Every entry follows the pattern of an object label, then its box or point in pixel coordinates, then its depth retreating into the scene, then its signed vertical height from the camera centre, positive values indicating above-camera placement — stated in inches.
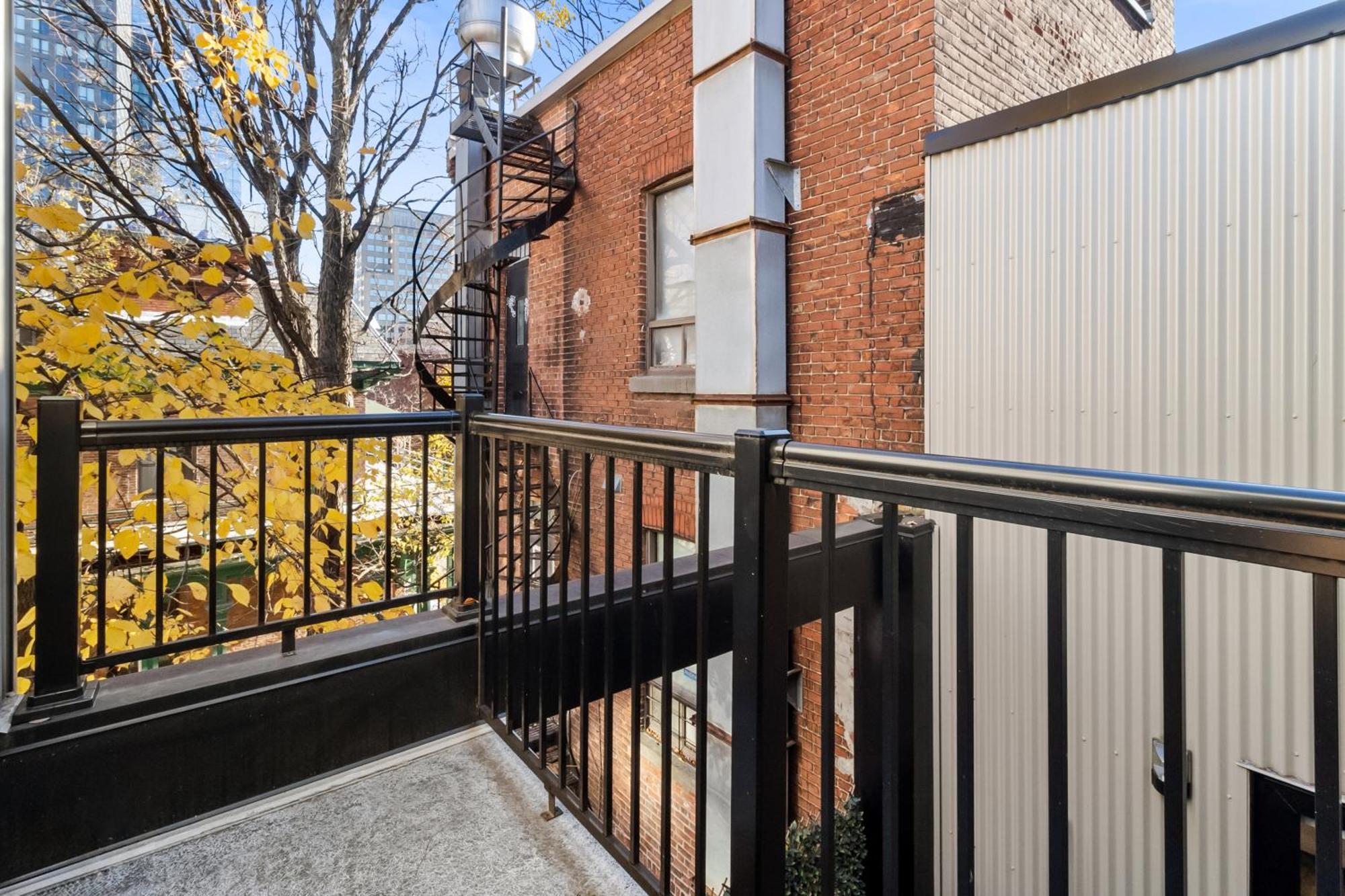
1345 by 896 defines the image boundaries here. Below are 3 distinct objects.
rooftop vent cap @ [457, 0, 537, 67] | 267.4 +173.7
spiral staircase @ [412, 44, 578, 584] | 256.1 +91.6
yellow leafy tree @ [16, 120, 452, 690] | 125.0 +16.6
